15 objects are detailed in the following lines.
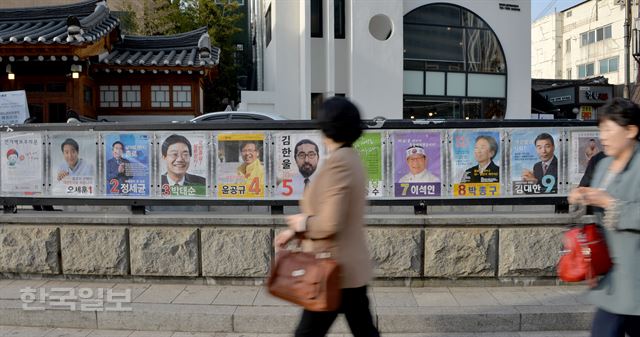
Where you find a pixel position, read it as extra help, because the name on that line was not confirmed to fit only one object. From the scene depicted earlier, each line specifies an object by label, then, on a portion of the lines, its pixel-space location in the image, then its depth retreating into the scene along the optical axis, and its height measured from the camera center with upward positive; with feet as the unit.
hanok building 42.04 +8.37
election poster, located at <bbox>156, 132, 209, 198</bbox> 17.63 -0.15
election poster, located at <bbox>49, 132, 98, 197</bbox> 17.93 -0.10
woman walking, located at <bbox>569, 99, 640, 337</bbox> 8.30 -0.94
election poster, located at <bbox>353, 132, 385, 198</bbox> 17.37 -0.06
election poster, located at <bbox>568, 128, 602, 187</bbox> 17.43 +0.23
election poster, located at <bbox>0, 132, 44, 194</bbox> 18.11 -0.05
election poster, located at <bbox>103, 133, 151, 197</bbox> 17.76 -0.14
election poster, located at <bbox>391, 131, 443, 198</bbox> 17.34 -0.20
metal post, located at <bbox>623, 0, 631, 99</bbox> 73.90 +17.62
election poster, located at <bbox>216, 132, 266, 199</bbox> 17.51 -0.21
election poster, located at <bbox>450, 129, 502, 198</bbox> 17.35 -0.18
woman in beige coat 8.34 -0.93
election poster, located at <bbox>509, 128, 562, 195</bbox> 17.43 -0.20
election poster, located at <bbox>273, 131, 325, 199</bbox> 17.49 -0.04
